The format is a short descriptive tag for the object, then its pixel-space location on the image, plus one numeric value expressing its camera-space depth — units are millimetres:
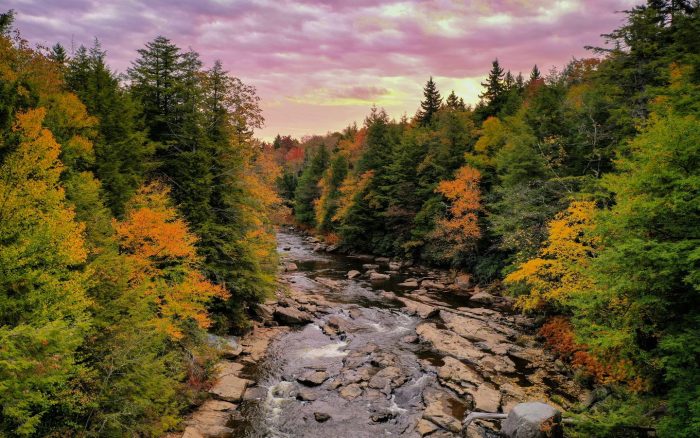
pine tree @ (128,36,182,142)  23453
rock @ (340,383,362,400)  16219
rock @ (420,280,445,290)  34344
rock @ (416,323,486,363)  20141
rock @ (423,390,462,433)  14061
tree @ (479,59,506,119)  51281
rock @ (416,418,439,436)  13719
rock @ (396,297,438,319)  26538
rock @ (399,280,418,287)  34966
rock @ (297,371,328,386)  17258
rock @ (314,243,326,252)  52912
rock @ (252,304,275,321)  25095
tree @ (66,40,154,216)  18234
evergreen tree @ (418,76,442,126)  64438
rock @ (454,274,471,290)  34594
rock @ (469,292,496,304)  29888
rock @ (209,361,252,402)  15883
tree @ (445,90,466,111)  62678
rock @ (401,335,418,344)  22141
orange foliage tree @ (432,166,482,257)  35969
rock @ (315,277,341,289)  34250
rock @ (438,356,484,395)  16906
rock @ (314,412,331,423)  14564
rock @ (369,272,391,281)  37281
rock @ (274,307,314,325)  24859
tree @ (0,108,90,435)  8461
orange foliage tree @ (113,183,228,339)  15234
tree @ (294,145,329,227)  70500
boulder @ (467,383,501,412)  15047
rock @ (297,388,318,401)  16062
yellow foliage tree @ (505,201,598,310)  17562
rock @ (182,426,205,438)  12727
